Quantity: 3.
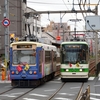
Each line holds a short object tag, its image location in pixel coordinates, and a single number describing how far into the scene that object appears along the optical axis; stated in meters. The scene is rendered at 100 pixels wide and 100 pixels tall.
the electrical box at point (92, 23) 40.12
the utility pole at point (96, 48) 37.25
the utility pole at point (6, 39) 31.13
